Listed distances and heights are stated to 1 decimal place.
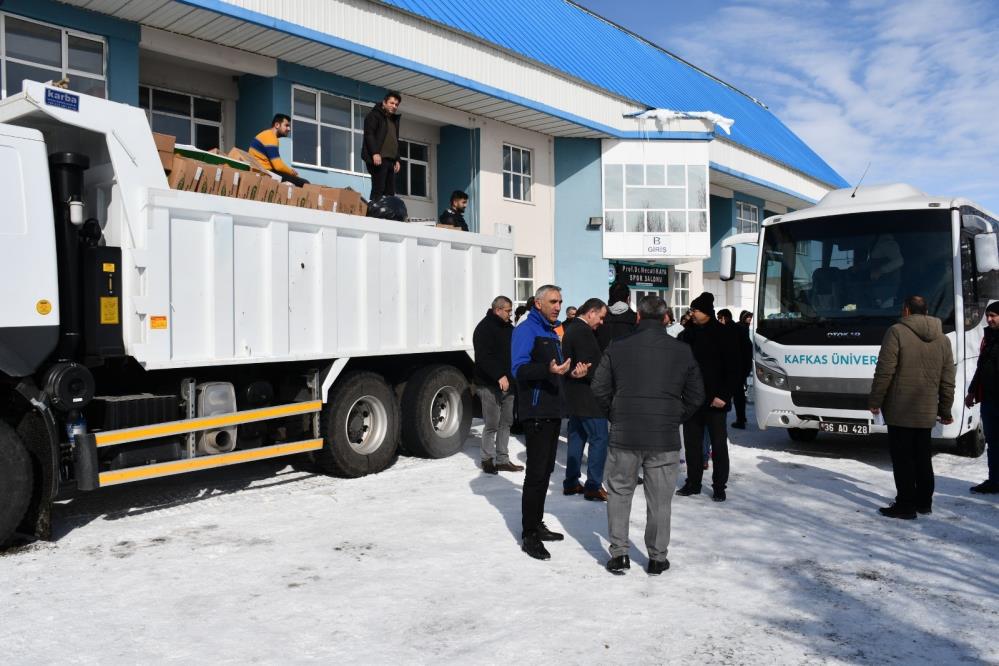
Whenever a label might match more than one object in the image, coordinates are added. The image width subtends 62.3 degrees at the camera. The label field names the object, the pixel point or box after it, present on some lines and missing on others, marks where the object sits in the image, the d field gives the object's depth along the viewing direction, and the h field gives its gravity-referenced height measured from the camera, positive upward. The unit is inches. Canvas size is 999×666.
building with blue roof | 495.2 +165.7
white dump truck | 229.8 -2.6
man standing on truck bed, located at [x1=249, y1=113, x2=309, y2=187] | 348.5 +67.9
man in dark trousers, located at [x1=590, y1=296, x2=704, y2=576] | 207.6 -27.0
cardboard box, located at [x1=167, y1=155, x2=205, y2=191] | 268.1 +44.9
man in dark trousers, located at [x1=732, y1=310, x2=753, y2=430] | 475.8 -46.2
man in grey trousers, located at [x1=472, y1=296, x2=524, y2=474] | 326.0 -28.2
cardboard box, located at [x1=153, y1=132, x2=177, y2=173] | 265.7 +52.8
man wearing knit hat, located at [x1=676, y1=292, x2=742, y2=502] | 291.0 -27.3
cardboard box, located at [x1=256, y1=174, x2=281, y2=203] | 295.0 +43.8
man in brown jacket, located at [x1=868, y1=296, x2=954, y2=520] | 268.4 -28.5
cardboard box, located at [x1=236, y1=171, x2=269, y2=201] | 288.5 +44.2
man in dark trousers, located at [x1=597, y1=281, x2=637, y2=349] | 336.2 -3.2
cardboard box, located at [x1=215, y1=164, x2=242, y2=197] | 282.5 +44.3
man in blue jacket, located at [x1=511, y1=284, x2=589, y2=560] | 227.1 -26.8
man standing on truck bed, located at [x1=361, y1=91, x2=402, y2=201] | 413.9 +83.5
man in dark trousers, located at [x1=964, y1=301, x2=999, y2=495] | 304.8 -30.7
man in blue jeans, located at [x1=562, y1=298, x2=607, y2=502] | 266.1 -35.7
